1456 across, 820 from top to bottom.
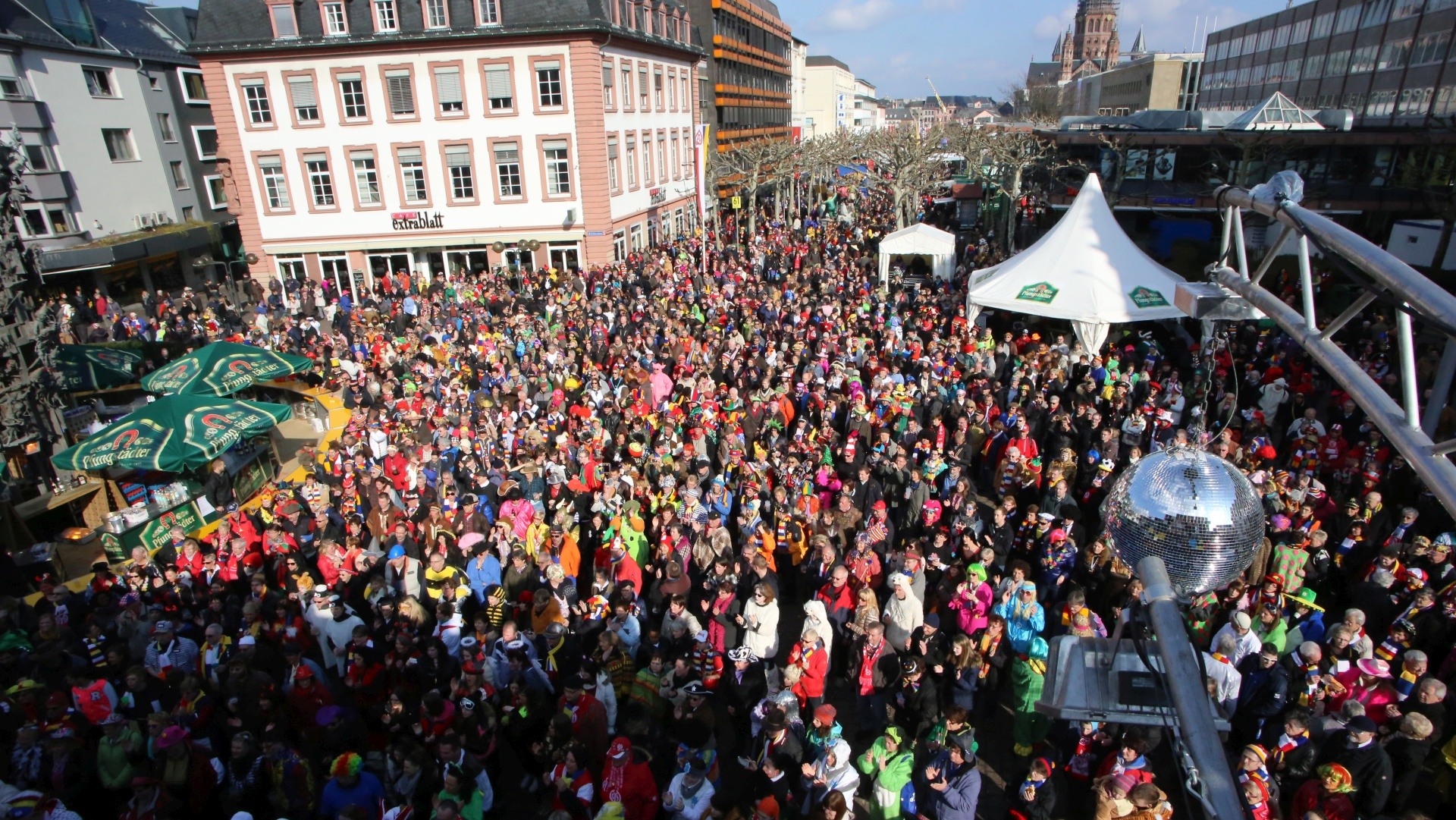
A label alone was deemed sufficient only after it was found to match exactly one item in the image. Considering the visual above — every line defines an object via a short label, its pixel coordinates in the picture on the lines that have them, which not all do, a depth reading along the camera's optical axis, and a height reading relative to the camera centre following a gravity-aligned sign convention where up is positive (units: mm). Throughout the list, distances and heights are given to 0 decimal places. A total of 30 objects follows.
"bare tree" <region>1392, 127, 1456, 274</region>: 17250 -1459
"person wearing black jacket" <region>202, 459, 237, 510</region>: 11414 -4622
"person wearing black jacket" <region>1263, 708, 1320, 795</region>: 4746 -3683
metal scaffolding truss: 1556 -465
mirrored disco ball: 2453 -1178
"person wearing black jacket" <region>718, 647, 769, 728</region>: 6004 -4000
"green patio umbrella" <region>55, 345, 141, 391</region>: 13359 -3464
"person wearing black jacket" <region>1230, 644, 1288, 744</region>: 5305 -3726
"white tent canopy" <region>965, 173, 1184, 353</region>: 13016 -2435
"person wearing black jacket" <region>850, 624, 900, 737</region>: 6043 -3975
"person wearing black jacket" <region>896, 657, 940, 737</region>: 5637 -3899
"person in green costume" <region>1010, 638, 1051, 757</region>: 5723 -4002
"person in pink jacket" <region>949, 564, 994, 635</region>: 6262 -3597
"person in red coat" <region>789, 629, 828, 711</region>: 5891 -3818
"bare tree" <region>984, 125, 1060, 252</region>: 27431 -807
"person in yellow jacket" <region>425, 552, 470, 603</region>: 7492 -3912
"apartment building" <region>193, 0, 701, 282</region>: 24797 +677
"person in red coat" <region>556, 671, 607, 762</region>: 5488 -3831
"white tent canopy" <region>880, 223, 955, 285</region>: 19812 -2571
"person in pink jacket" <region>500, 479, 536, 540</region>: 8367 -3757
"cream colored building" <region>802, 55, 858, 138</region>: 102562 +6054
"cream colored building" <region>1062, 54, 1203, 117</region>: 78438 +4743
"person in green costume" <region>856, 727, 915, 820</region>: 4969 -3822
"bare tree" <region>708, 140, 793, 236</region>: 39000 -1141
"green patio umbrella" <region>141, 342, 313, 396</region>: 12797 -3413
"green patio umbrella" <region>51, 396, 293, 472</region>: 10320 -3608
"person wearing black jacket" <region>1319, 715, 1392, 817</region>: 4375 -3444
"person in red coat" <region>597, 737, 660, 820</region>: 5004 -3906
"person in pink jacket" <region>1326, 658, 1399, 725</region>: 5051 -3519
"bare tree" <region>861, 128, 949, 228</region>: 31656 -1124
